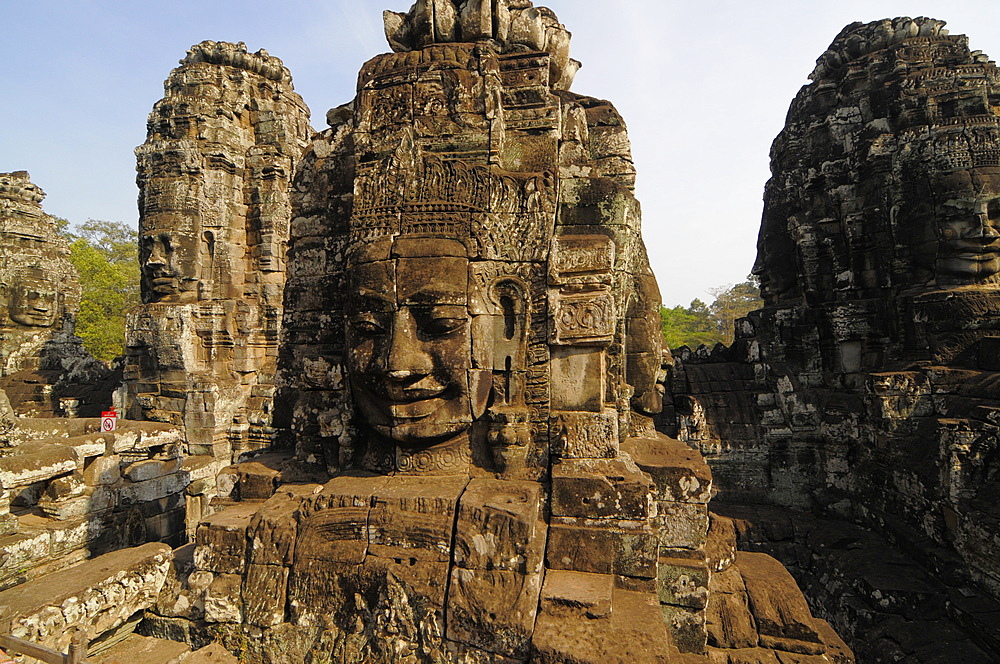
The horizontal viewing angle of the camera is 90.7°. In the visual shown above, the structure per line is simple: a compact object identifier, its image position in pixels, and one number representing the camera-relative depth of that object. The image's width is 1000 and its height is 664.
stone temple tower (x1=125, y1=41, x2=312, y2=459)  9.44
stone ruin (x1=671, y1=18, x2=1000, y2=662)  5.24
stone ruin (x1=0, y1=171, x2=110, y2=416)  10.36
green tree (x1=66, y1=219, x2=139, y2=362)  19.84
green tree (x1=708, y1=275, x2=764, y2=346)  33.34
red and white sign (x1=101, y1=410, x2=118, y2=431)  6.23
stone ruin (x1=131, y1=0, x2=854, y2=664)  2.94
